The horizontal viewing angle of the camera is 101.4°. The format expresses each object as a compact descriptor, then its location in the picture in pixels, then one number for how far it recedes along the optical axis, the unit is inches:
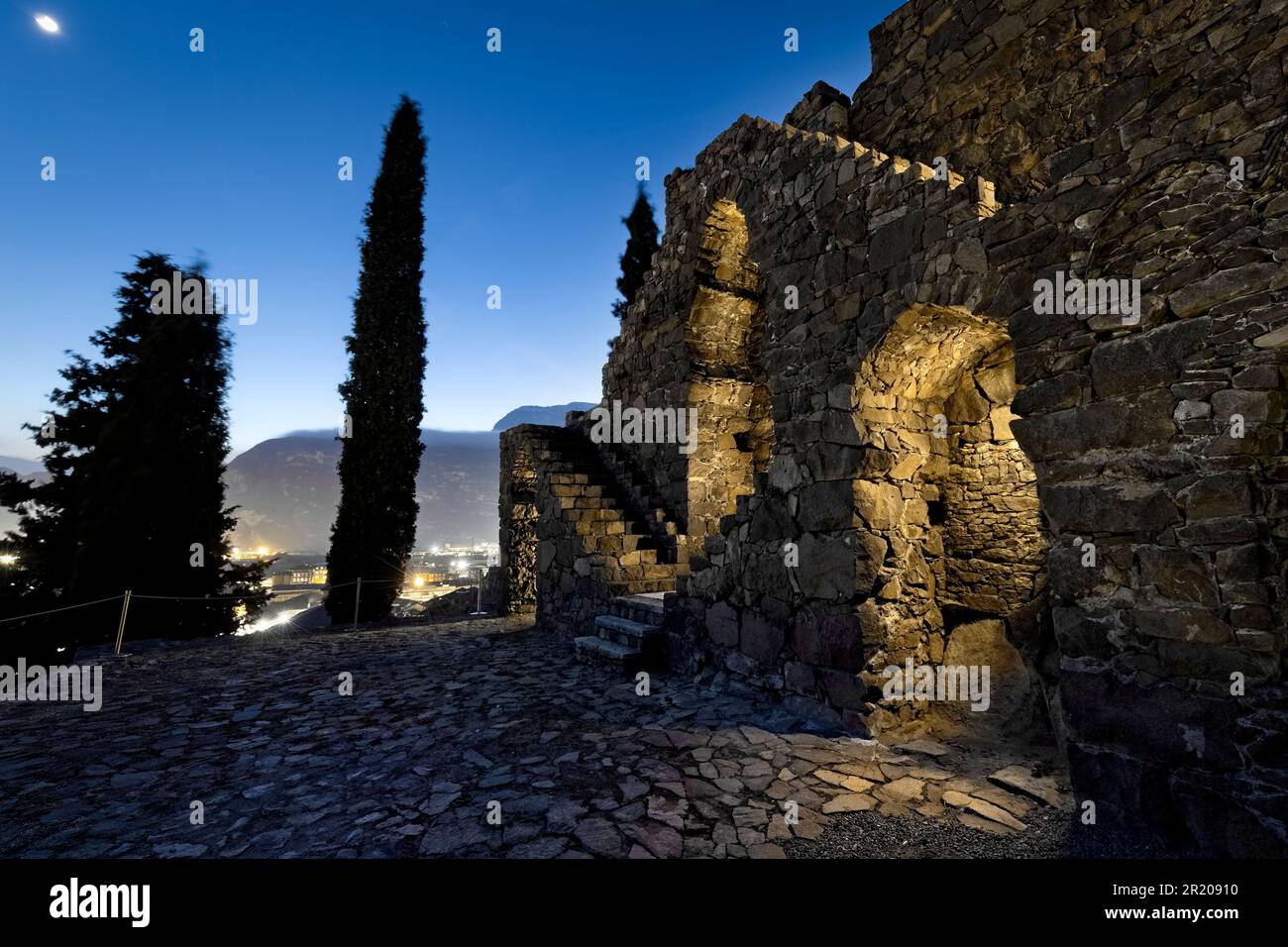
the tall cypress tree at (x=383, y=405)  490.3
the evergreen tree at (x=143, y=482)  418.3
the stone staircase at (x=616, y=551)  263.6
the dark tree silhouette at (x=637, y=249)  790.0
